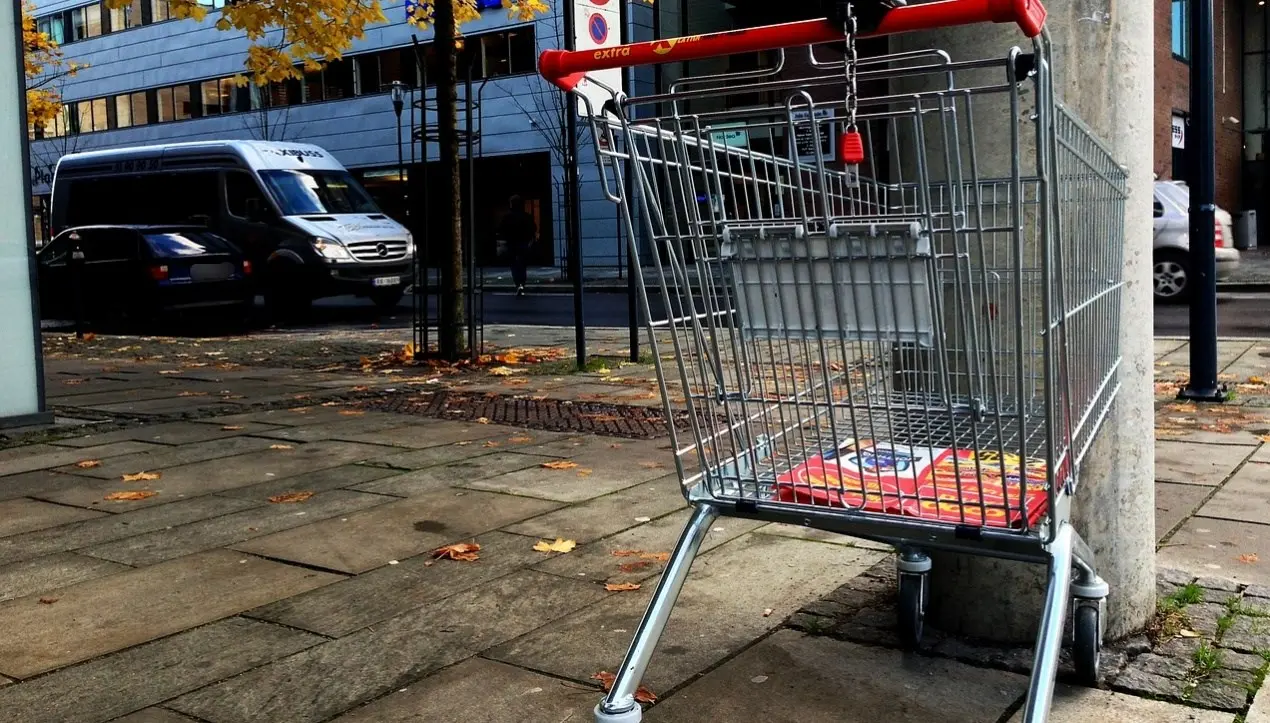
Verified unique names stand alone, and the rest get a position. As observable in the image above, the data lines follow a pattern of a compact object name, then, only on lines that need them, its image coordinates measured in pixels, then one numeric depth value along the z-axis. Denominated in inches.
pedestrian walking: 893.8
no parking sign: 292.2
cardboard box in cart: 92.0
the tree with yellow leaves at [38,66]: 974.4
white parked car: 591.5
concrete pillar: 122.5
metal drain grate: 278.7
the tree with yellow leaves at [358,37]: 415.5
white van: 688.4
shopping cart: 85.0
